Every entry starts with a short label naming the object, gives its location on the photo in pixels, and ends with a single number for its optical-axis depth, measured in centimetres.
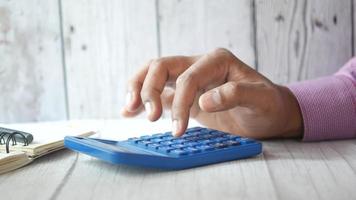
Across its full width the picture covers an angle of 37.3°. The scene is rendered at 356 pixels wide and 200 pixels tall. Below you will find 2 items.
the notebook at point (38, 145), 55
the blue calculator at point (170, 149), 50
